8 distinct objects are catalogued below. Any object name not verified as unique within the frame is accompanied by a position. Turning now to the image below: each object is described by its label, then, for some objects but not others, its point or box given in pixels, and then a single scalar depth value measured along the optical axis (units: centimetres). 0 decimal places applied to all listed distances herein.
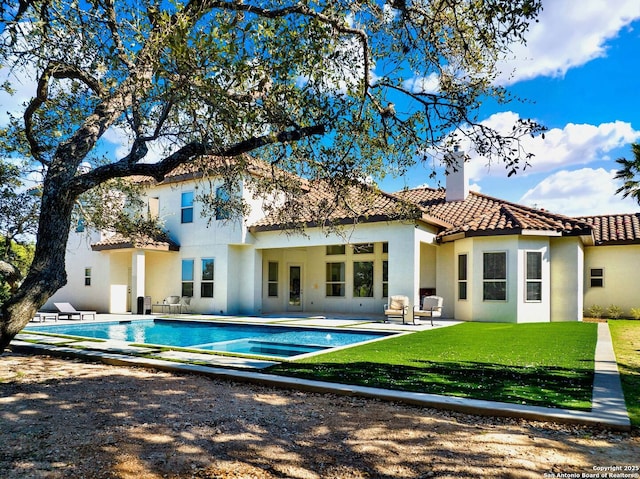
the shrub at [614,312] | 2169
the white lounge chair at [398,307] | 1780
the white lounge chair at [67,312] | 1988
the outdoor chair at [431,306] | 1774
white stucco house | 1819
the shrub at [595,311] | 2203
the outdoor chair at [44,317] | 1903
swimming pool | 1369
